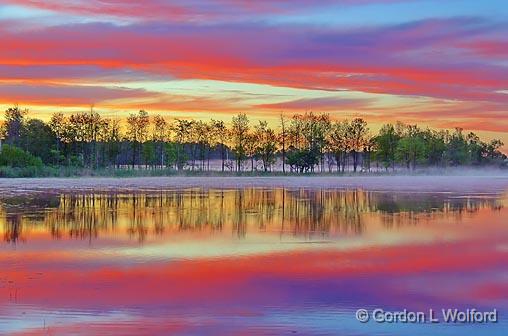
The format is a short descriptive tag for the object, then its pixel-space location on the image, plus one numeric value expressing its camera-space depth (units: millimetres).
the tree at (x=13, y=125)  102438
